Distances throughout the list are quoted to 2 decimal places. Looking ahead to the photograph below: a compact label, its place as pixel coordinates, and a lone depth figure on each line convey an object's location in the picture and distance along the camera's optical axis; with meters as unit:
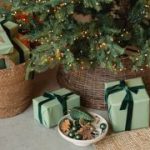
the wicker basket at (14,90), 3.17
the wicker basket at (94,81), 3.35
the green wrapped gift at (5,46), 3.13
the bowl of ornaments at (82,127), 3.06
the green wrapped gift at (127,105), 3.12
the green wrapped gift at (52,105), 3.19
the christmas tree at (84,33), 3.02
